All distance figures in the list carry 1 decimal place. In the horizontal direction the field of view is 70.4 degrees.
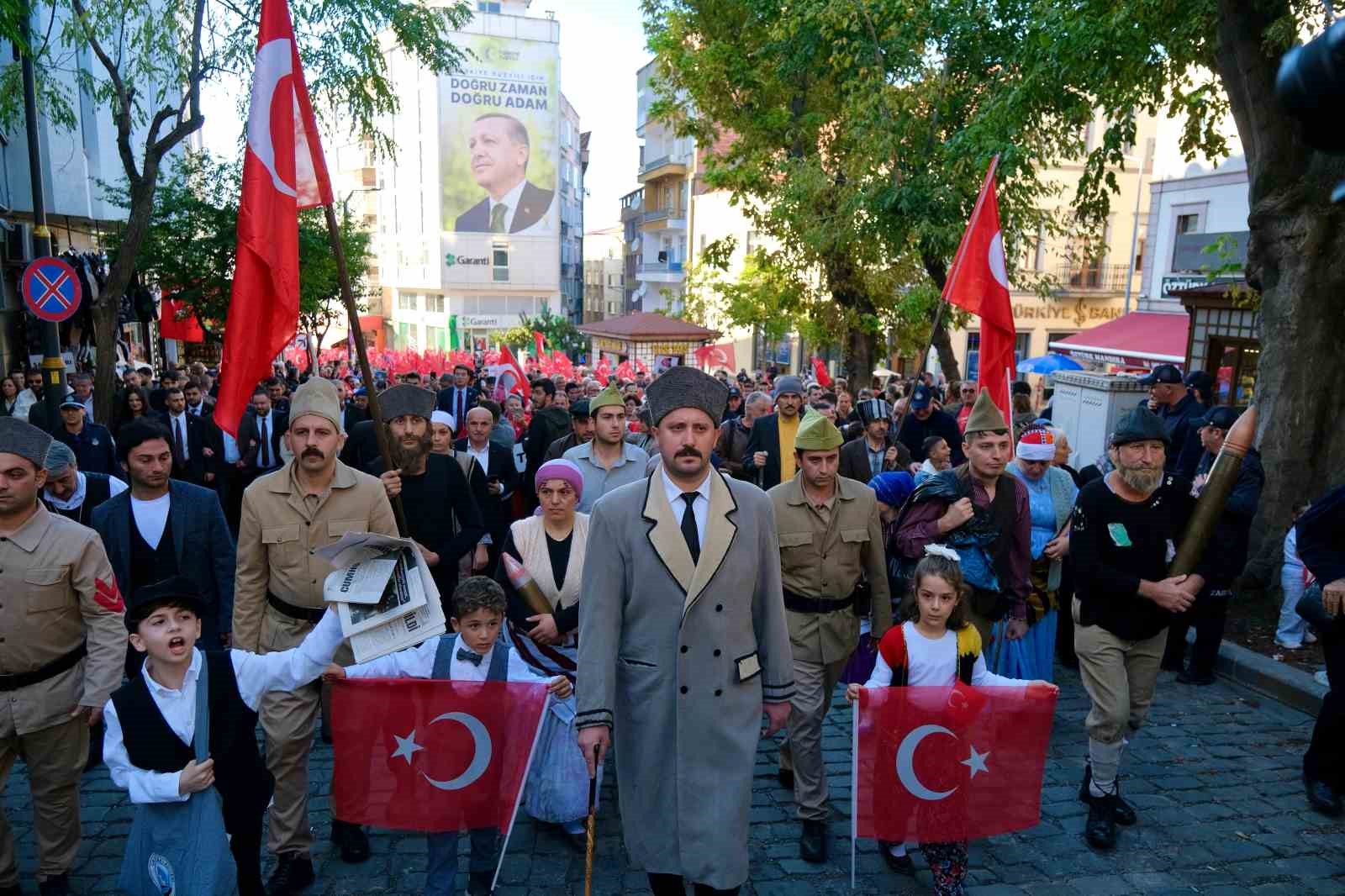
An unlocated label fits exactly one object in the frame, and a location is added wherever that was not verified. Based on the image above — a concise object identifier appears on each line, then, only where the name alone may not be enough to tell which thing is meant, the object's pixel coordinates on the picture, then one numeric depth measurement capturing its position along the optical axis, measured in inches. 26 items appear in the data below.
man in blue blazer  184.2
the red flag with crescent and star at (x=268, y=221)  177.8
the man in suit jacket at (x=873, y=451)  299.7
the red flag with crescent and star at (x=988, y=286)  272.1
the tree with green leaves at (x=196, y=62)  477.4
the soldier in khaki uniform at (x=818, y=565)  183.6
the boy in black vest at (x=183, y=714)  129.3
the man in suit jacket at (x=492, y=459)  316.8
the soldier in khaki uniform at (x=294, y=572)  165.6
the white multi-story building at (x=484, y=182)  2650.1
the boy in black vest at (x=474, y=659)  165.2
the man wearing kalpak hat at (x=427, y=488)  229.0
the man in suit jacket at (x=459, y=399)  468.1
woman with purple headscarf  185.2
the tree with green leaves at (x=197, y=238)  792.9
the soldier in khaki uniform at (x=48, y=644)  149.6
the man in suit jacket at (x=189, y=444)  379.9
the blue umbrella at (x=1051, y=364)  1021.8
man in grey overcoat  131.6
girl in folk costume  164.9
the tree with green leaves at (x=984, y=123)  324.2
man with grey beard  183.9
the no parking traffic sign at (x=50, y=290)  427.5
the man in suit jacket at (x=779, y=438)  337.1
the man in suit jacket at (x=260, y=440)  406.9
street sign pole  443.2
